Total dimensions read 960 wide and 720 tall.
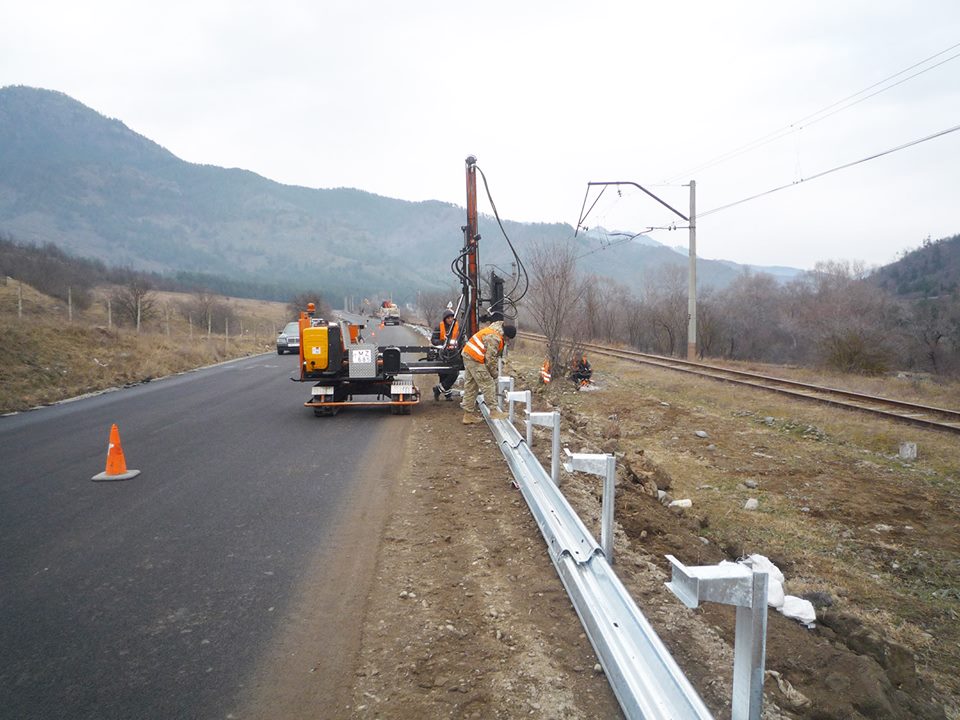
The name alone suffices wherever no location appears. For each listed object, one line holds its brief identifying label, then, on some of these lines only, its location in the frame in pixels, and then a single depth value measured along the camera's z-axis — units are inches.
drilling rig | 438.0
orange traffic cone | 277.9
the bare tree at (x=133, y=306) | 1365.7
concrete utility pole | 901.8
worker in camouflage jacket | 380.5
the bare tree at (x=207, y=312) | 1847.9
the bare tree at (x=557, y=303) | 631.8
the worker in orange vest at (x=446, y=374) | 505.4
